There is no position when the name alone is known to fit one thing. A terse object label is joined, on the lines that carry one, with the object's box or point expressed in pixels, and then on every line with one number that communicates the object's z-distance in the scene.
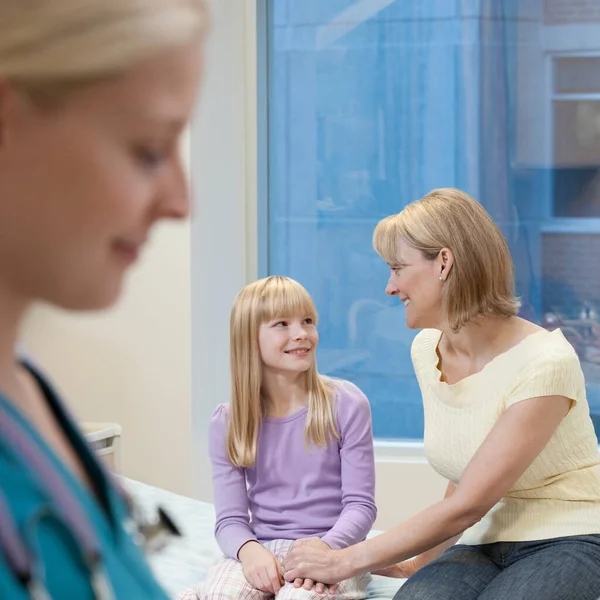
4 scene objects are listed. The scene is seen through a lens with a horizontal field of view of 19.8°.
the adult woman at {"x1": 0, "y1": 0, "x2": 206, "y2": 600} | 0.71
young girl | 3.03
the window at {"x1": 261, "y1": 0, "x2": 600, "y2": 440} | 4.05
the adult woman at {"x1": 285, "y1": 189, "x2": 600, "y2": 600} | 2.69
